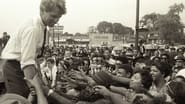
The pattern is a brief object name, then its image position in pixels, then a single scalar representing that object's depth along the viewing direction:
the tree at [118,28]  61.31
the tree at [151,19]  59.00
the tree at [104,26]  63.87
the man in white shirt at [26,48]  2.02
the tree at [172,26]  49.66
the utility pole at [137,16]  10.09
